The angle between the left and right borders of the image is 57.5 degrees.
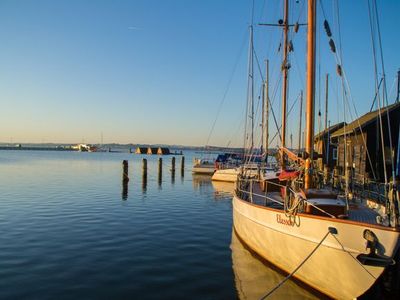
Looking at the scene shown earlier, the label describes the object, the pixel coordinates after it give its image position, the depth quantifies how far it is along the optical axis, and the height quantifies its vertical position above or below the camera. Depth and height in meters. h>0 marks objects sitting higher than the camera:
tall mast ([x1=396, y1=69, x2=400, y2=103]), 33.27 +6.15
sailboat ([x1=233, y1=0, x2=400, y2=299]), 7.79 -2.07
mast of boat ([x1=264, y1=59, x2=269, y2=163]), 29.73 +4.28
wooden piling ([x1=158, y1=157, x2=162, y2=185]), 40.47 -2.50
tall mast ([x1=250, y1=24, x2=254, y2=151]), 27.78 +5.49
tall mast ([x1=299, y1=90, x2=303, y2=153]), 37.40 +4.76
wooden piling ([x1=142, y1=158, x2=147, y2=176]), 37.78 -1.75
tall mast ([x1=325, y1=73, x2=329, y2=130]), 39.95 +6.05
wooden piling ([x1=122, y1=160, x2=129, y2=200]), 28.27 -2.84
